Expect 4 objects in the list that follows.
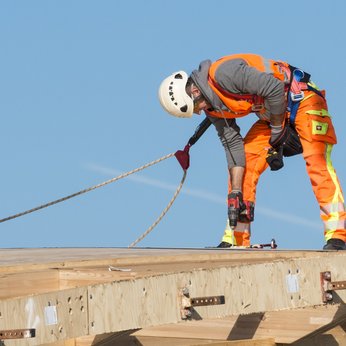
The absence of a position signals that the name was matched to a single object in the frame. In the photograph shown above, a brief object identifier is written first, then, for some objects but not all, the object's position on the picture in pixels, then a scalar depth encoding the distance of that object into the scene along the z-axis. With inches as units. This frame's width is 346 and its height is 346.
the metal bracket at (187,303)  585.6
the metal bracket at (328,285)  634.2
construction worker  872.3
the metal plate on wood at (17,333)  542.6
